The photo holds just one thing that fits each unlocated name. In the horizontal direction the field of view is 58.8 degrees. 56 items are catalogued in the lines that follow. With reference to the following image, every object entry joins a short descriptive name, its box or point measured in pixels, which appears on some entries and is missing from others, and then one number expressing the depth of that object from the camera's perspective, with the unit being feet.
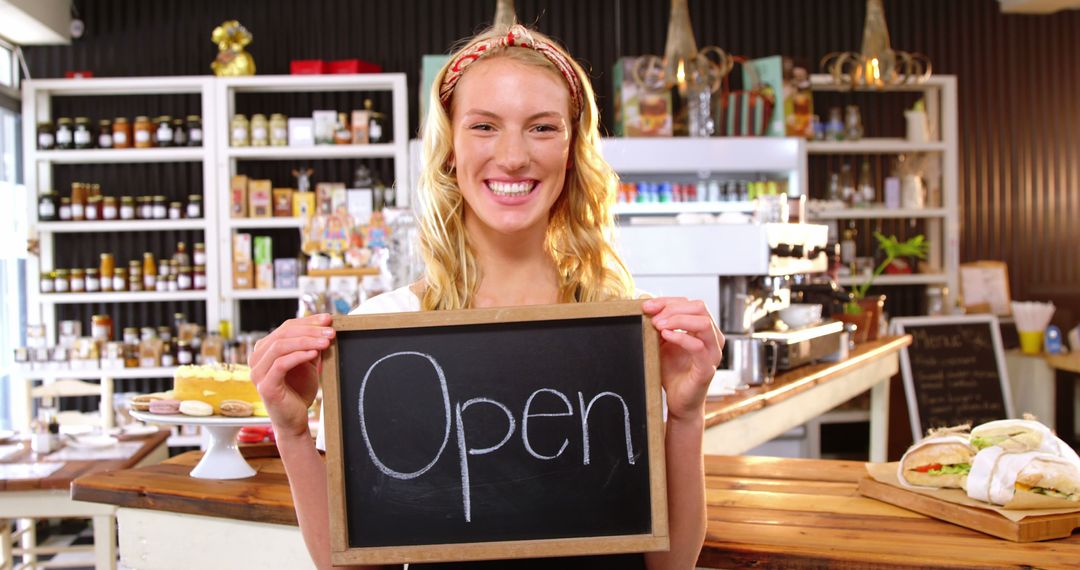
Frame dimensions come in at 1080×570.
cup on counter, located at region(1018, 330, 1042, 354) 19.07
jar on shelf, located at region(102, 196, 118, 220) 17.54
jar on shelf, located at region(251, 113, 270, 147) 17.53
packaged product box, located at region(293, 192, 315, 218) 17.70
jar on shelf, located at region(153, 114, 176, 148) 17.53
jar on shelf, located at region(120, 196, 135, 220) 17.57
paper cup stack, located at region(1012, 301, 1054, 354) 18.94
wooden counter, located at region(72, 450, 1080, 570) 4.93
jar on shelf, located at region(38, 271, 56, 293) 17.57
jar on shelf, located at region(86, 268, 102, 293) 17.67
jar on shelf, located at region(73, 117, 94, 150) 17.40
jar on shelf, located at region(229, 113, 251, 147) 17.42
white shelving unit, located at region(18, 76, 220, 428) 17.38
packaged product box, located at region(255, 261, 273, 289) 17.71
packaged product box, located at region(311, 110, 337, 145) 17.66
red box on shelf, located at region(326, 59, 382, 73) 17.83
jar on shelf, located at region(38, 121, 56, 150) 17.39
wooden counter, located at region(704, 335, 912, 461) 8.64
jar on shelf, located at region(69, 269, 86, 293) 17.60
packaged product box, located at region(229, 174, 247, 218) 17.46
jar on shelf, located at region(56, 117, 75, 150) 17.43
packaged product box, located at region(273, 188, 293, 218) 17.72
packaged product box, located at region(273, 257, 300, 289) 17.84
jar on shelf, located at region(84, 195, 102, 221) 17.58
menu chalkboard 17.76
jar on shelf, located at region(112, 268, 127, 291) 17.70
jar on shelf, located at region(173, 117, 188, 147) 17.65
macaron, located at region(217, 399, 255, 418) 6.97
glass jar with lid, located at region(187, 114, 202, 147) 17.58
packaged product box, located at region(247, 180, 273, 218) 17.54
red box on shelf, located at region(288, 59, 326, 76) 17.75
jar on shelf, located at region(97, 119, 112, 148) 17.67
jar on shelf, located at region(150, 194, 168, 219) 17.60
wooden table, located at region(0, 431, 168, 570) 8.95
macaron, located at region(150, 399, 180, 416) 7.36
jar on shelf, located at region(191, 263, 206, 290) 17.66
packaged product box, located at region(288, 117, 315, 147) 17.65
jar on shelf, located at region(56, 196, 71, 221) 17.60
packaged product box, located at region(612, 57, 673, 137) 17.54
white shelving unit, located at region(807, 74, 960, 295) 18.89
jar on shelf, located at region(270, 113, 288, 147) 17.52
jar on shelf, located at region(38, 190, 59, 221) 17.43
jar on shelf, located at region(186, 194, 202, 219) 17.56
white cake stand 6.54
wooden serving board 5.12
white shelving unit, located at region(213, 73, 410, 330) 17.43
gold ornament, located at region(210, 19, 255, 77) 17.65
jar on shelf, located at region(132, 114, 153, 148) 17.56
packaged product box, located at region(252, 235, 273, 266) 17.62
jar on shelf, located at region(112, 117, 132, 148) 17.57
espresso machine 10.68
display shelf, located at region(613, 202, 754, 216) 17.49
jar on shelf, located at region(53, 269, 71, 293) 17.54
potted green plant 14.03
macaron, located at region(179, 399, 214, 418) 7.11
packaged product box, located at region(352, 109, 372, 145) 17.76
